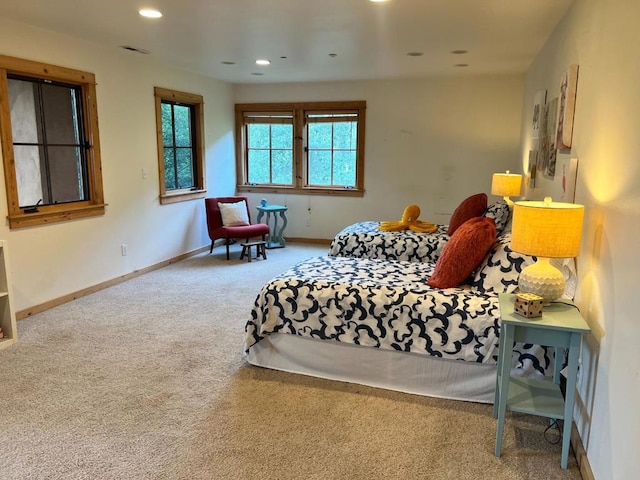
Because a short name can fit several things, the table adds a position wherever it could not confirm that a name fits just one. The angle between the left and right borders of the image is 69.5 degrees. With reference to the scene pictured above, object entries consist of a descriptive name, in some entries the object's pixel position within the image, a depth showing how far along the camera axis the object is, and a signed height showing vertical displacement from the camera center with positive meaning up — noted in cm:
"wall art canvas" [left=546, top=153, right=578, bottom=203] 257 -8
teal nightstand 200 -81
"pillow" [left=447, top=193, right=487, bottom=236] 454 -43
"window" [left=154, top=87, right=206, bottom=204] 554 +25
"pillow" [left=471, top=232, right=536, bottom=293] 270 -61
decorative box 204 -62
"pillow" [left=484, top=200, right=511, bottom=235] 434 -45
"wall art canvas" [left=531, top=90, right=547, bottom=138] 394 +49
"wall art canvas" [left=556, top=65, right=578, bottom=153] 269 +35
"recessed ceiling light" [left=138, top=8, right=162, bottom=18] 328 +108
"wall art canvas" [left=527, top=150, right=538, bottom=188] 416 -2
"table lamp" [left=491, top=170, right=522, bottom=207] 449 -18
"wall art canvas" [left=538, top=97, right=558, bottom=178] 327 +19
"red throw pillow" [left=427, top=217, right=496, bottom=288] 280 -53
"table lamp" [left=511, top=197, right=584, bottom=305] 198 -28
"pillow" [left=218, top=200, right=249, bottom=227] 618 -67
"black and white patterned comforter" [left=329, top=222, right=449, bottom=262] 456 -80
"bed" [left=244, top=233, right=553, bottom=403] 256 -96
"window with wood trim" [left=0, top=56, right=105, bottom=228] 374 +18
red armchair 596 -83
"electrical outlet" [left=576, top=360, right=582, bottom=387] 221 -100
